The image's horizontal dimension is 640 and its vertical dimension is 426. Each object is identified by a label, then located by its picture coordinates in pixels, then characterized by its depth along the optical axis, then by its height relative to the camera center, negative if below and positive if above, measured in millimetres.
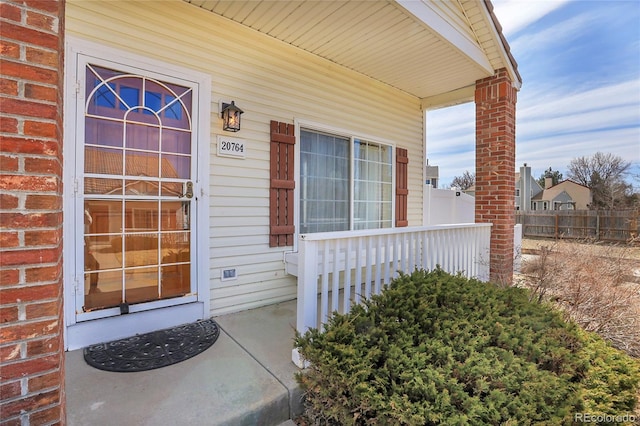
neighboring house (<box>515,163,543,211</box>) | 27906 +2424
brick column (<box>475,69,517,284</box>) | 4316 +726
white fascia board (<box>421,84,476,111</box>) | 4992 +1959
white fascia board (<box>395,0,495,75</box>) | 3016 +2044
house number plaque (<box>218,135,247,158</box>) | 3238 +701
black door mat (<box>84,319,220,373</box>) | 2271 -1126
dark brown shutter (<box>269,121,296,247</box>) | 3631 +324
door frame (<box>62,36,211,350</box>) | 2463 -4
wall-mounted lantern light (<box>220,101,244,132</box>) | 3195 +1006
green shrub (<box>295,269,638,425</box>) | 1557 -871
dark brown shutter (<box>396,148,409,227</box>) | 5227 +477
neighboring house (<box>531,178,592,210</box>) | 28188 +1741
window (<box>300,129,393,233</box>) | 4082 +441
